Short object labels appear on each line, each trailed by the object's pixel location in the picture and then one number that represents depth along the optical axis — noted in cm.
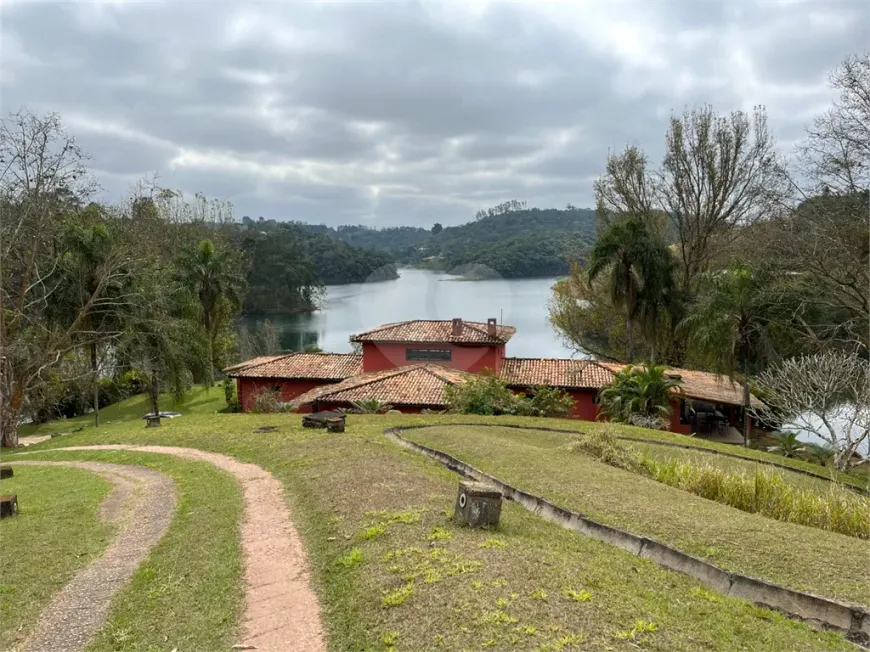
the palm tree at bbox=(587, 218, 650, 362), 3394
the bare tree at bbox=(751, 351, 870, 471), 1670
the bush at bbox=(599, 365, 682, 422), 2417
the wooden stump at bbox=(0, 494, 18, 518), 1097
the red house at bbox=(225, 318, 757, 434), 2759
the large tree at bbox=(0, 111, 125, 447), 2455
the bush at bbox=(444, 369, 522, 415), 2292
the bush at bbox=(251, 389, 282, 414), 2765
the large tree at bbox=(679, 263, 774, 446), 2473
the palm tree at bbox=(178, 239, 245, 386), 4053
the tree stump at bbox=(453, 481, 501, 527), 785
